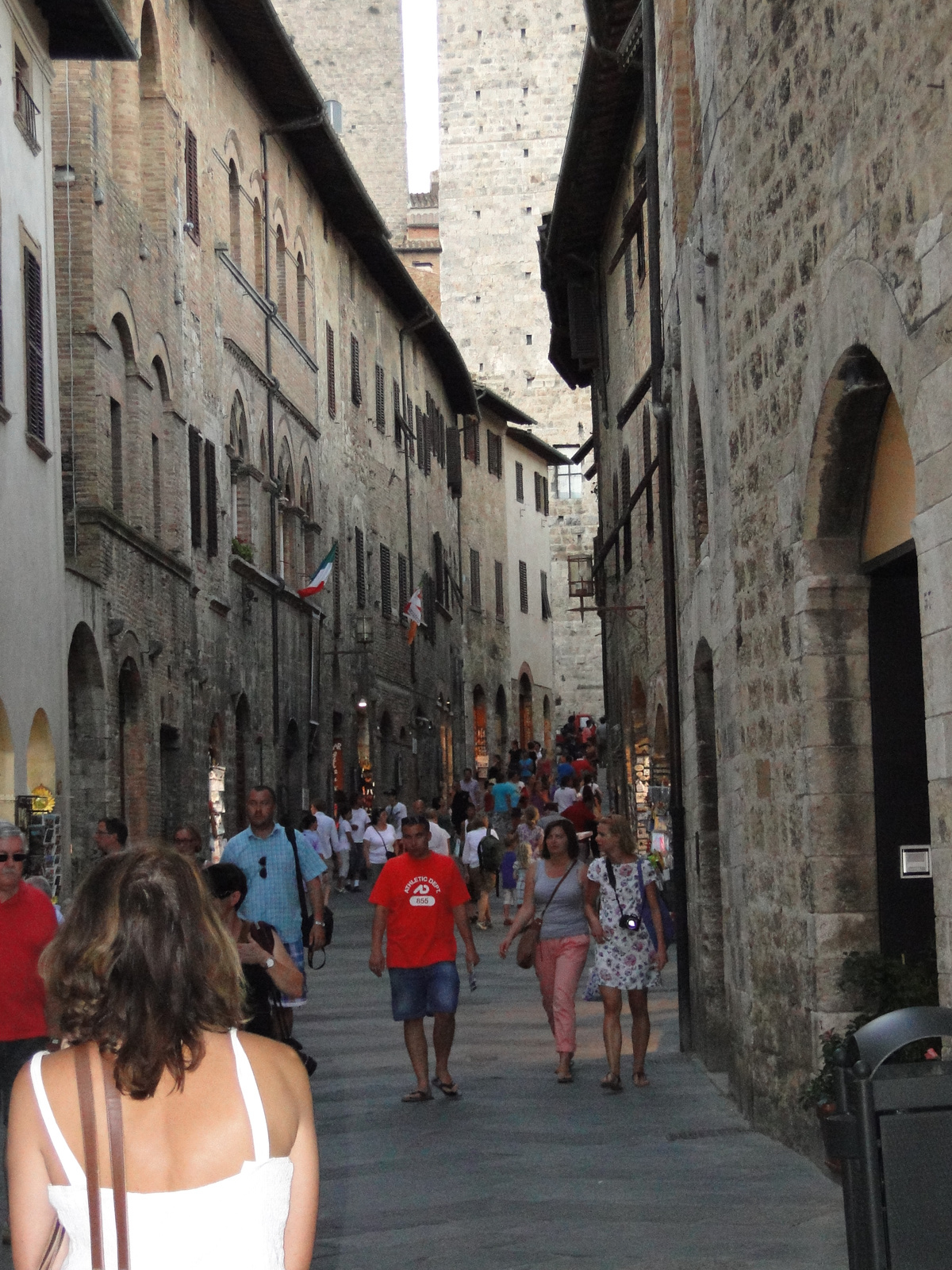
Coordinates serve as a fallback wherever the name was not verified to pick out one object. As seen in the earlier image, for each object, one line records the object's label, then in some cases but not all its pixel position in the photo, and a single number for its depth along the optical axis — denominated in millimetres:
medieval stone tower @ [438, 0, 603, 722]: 56875
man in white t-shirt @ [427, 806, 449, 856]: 21703
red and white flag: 35969
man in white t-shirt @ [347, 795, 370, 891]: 29859
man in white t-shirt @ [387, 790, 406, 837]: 30969
